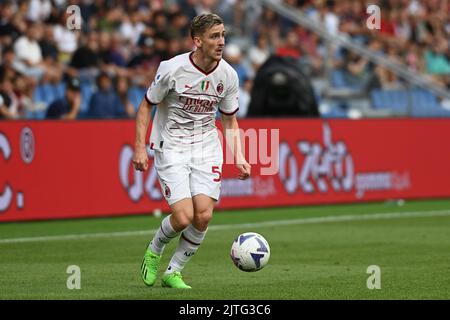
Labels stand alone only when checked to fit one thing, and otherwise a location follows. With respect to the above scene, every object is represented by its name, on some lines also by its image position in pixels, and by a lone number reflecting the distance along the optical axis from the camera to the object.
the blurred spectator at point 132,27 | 23.86
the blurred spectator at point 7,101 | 19.38
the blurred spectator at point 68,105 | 19.97
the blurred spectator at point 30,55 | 21.27
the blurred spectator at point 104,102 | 20.80
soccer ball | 11.13
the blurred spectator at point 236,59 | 24.14
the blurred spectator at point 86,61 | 21.86
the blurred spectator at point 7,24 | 21.12
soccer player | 10.83
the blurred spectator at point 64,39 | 22.33
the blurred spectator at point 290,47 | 23.79
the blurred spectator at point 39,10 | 22.23
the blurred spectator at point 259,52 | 25.25
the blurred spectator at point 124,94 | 21.30
